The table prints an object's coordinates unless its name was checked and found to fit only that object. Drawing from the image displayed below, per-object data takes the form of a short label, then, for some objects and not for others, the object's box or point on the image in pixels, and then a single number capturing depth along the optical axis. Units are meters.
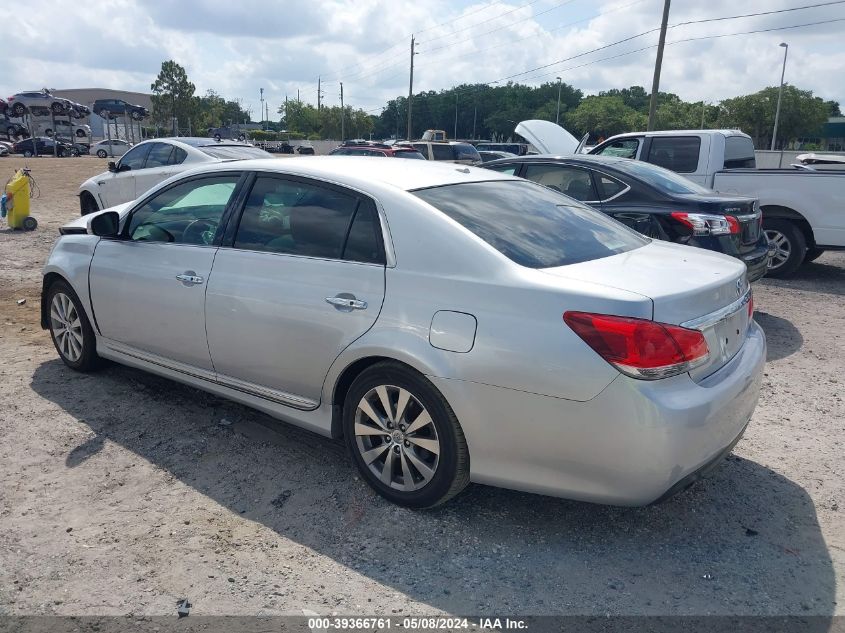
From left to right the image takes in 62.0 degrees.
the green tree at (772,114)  62.12
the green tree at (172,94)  65.38
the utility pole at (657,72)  23.22
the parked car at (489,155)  25.88
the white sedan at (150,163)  10.79
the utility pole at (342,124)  78.59
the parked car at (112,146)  48.03
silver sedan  2.77
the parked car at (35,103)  38.61
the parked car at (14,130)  58.38
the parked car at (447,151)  22.91
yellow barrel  11.87
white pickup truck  8.78
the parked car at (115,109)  38.03
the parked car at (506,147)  34.20
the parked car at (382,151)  18.31
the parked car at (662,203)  6.54
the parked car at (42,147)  45.47
